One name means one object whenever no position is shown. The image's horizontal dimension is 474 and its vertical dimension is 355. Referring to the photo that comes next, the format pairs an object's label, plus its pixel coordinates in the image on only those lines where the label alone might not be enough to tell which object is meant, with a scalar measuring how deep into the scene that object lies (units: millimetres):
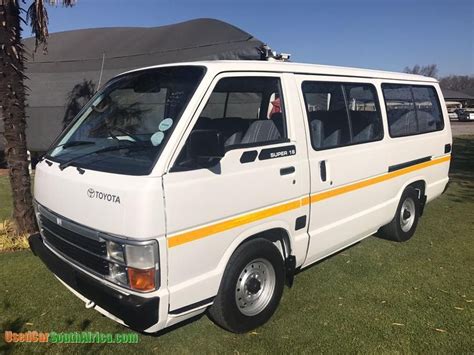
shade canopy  12255
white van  2582
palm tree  5169
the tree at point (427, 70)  117406
